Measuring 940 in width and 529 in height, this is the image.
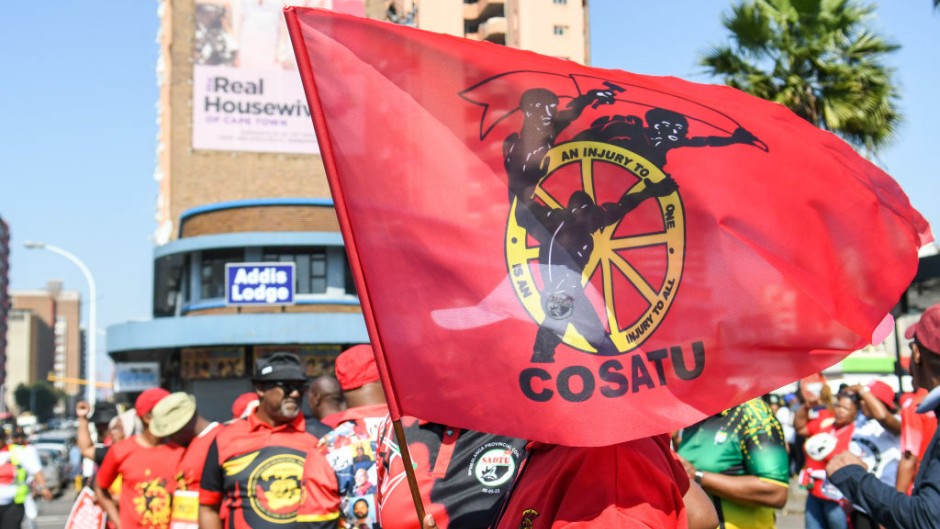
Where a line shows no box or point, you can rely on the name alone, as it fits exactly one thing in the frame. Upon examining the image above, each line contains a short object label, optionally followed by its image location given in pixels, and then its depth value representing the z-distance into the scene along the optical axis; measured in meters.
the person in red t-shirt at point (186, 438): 7.16
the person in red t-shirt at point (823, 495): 8.92
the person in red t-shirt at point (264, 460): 6.18
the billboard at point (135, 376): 41.17
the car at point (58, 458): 33.22
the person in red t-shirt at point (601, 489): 2.89
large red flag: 3.17
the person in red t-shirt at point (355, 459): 5.22
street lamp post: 38.62
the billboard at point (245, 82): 51.09
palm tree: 17.31
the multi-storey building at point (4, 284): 144.50
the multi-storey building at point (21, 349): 177.38
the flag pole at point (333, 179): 3.27
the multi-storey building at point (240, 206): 37.88
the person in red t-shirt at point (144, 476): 8.13
